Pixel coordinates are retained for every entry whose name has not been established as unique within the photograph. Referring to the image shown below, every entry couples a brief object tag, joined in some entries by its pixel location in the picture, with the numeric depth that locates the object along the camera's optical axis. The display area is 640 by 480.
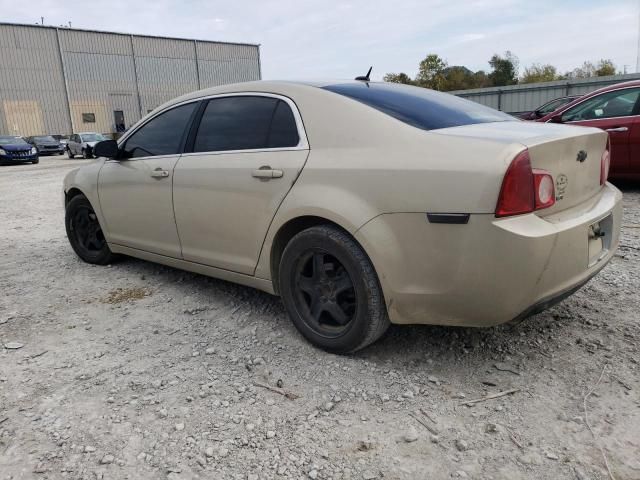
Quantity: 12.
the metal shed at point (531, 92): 19.66
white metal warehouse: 36.78
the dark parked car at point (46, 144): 29.20
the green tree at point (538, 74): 56.31
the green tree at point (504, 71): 56.89
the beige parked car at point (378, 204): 2.28
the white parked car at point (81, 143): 24.98
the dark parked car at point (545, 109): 12.27
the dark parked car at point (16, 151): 22.28
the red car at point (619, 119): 6.80
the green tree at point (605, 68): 52.31
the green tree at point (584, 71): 54.74
